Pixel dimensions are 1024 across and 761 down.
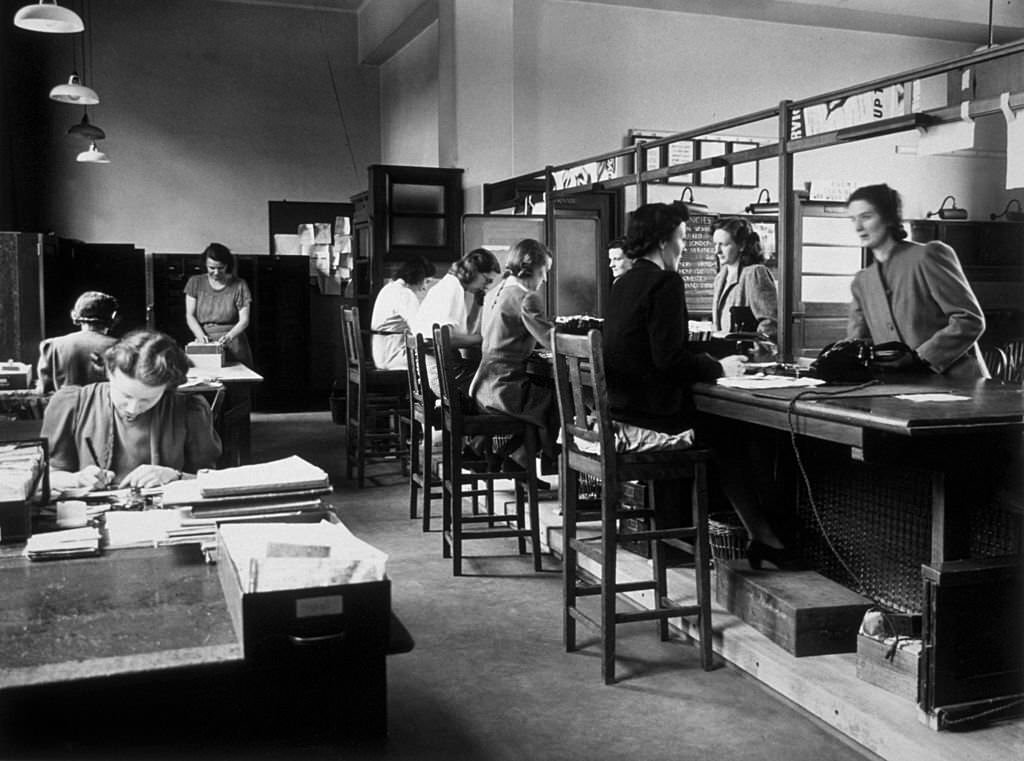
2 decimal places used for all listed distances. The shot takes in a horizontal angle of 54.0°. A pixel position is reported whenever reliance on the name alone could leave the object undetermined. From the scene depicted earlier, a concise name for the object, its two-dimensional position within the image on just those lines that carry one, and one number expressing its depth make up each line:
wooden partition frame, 3.46
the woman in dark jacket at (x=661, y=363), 3.56
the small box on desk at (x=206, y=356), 6.23
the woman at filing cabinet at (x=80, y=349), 5.18
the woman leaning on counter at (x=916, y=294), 3.86
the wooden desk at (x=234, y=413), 5.53
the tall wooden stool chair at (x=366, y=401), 6.56
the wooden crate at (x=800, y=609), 3.21
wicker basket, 3.87
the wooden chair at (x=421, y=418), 5.15
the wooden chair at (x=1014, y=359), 6.67
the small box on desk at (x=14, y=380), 5.54
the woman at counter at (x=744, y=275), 6.12
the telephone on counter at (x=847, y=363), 3.31
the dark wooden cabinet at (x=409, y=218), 8.61
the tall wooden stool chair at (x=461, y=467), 4.57
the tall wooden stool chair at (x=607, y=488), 3.27
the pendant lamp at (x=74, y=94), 8.01
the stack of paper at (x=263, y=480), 2.25
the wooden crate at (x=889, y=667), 2.81
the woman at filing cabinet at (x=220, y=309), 8.26
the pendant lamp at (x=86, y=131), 8.88
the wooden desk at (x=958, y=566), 2.64
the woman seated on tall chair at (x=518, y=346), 4.82
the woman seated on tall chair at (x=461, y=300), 6.21
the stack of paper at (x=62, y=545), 2.09
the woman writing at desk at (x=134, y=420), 2.96
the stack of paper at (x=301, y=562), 1.56
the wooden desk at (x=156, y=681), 1.47
